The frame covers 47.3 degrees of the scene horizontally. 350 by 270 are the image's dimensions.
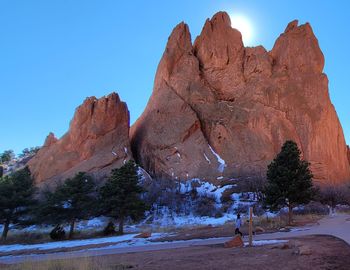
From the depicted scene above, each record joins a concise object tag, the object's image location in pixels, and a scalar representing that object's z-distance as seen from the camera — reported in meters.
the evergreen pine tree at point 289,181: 30.84
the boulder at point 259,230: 24.46
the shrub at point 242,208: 45.18
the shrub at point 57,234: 31.95
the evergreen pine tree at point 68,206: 33.41
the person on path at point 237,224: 21.18
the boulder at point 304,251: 12.31
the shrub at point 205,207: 45.53
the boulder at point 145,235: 25.98
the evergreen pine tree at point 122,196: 32.00
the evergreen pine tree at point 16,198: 34.81
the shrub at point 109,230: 31.78
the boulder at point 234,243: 16.67
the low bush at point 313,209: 43.39
